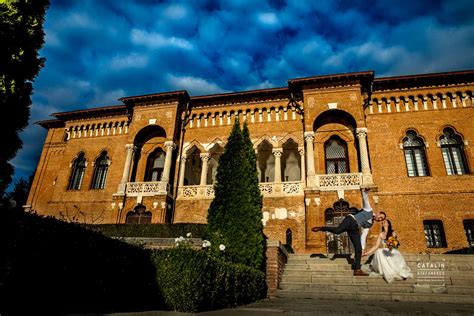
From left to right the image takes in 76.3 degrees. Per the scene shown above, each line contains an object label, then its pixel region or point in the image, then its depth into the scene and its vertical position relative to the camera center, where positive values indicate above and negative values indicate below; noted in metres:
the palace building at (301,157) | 16.19 +6.98
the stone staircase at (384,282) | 8.77 -0.20
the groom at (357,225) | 10.13 +1.60
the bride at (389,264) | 9.46 +0.36
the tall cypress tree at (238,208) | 9.73 +1.97
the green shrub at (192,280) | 5.43 -0.23
